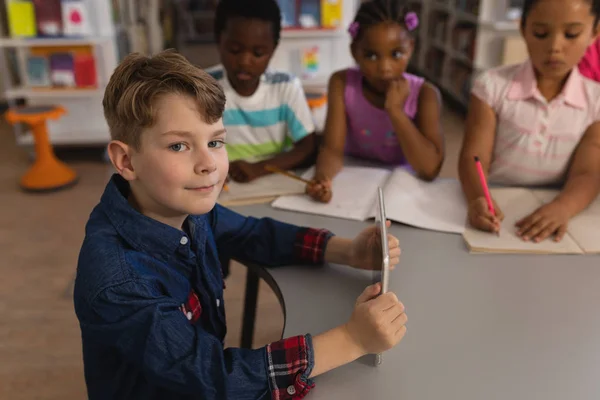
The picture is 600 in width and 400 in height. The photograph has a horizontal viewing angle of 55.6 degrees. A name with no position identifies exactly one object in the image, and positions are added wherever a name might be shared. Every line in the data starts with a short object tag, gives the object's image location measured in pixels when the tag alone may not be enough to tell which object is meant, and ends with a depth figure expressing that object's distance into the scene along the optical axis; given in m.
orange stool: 3.03
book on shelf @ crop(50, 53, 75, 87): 3.26
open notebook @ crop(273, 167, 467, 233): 1.08
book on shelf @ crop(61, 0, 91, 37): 3.13
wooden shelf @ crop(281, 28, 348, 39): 3.41
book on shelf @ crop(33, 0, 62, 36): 3.15
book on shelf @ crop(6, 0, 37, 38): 3.14
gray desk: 0.67
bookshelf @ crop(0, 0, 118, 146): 3.20
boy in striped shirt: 1.43
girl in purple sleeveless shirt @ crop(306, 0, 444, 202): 1.30
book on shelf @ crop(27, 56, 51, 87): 3.28
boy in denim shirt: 0.66
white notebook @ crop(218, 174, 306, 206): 1.18
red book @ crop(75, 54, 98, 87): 3.25
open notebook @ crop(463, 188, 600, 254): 0.97
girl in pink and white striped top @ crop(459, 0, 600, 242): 1.12
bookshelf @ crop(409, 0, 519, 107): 3.80
